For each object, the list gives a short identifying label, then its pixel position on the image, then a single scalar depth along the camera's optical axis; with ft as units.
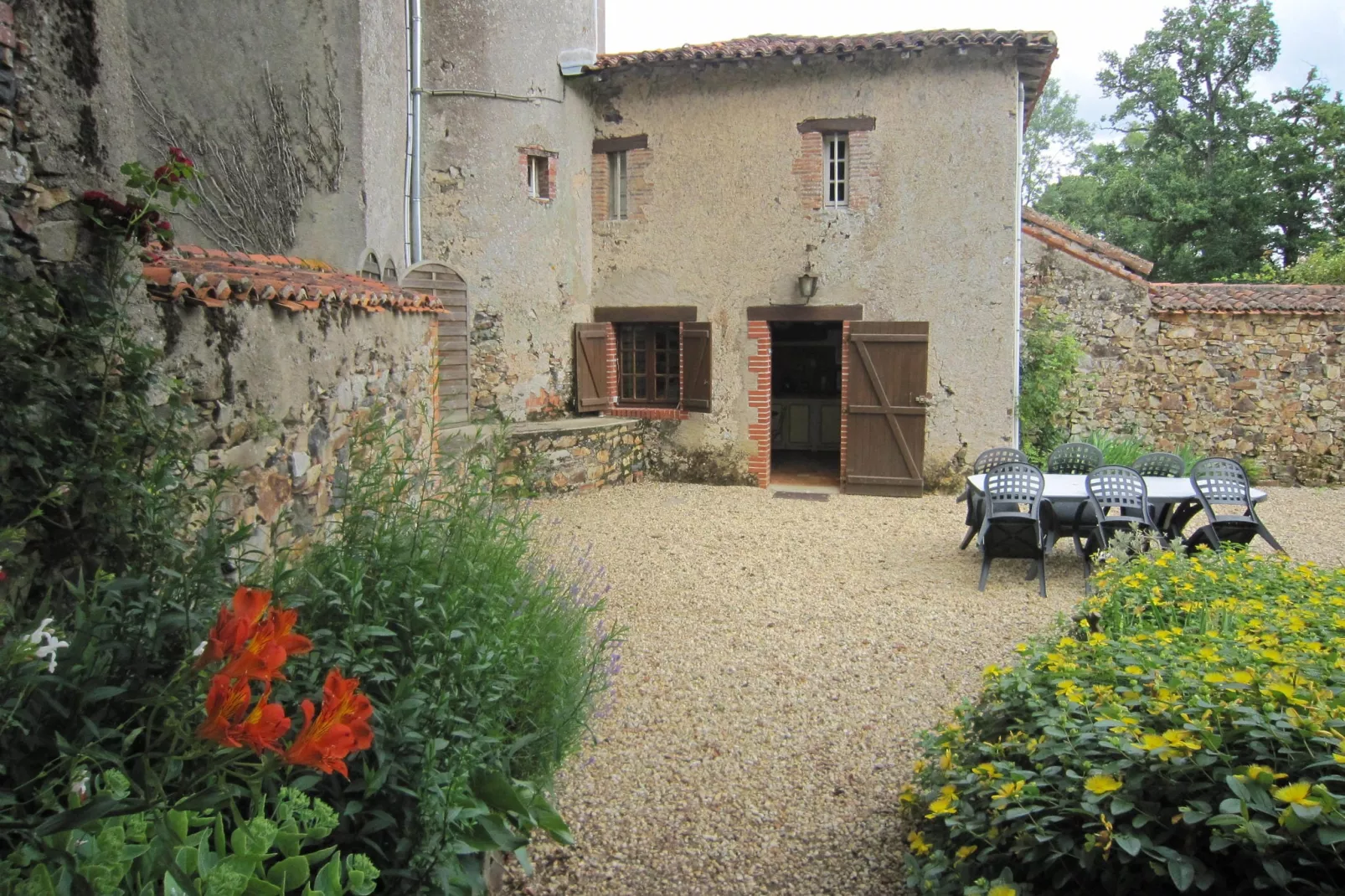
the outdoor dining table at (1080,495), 22.30
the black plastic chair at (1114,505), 21.68
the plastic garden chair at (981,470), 24.23
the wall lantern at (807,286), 34.96
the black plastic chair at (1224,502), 21.26
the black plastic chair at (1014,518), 22.02
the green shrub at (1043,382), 36.83
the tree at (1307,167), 55.83
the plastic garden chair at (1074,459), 27.27
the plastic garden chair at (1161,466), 25.45
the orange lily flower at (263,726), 4.96
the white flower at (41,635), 5.66
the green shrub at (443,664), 7.63
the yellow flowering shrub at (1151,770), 6.68
